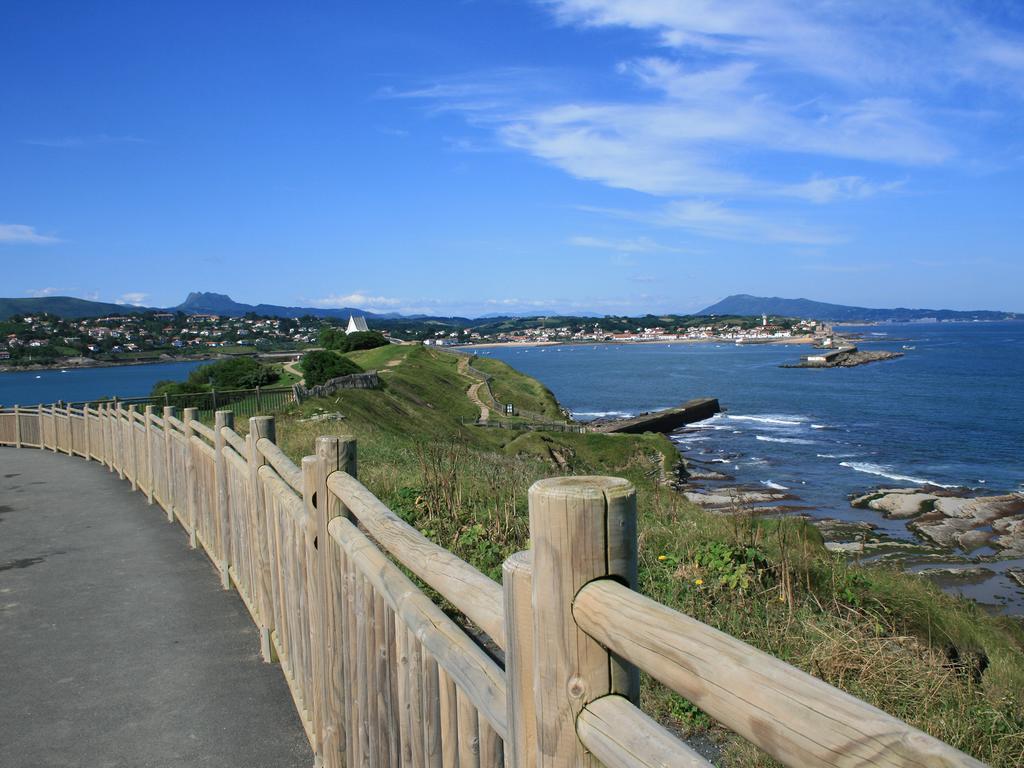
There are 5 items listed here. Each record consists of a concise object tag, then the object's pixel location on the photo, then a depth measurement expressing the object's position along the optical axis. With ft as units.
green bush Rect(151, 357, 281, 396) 129.39
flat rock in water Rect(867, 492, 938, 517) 103.30
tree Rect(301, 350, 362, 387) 139.95
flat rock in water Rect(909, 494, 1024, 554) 89.25
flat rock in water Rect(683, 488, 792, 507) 104.27
